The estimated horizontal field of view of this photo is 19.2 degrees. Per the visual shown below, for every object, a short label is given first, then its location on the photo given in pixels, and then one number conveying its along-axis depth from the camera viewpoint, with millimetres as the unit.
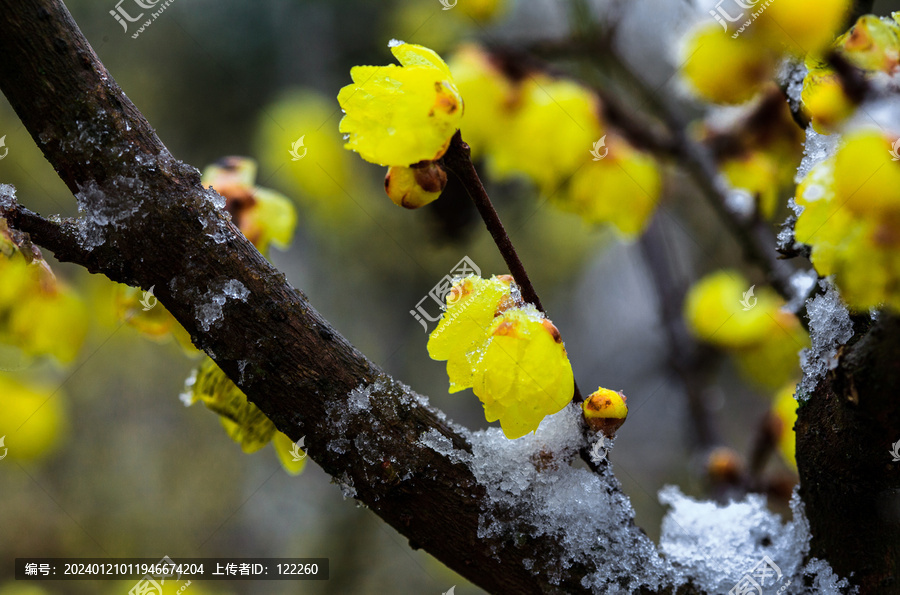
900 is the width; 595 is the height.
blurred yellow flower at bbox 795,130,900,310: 421
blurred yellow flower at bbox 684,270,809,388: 616
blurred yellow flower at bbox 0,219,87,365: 442
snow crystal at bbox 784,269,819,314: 458
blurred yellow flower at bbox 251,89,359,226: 1001
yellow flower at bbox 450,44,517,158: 581
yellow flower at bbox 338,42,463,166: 430
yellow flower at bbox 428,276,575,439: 429
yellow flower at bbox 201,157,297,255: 478
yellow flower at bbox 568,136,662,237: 584
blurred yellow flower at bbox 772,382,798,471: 504
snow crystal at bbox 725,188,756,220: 594
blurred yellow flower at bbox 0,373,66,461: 653
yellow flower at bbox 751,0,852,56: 464
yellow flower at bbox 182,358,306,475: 460
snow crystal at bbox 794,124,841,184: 441
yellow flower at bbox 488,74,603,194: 561
